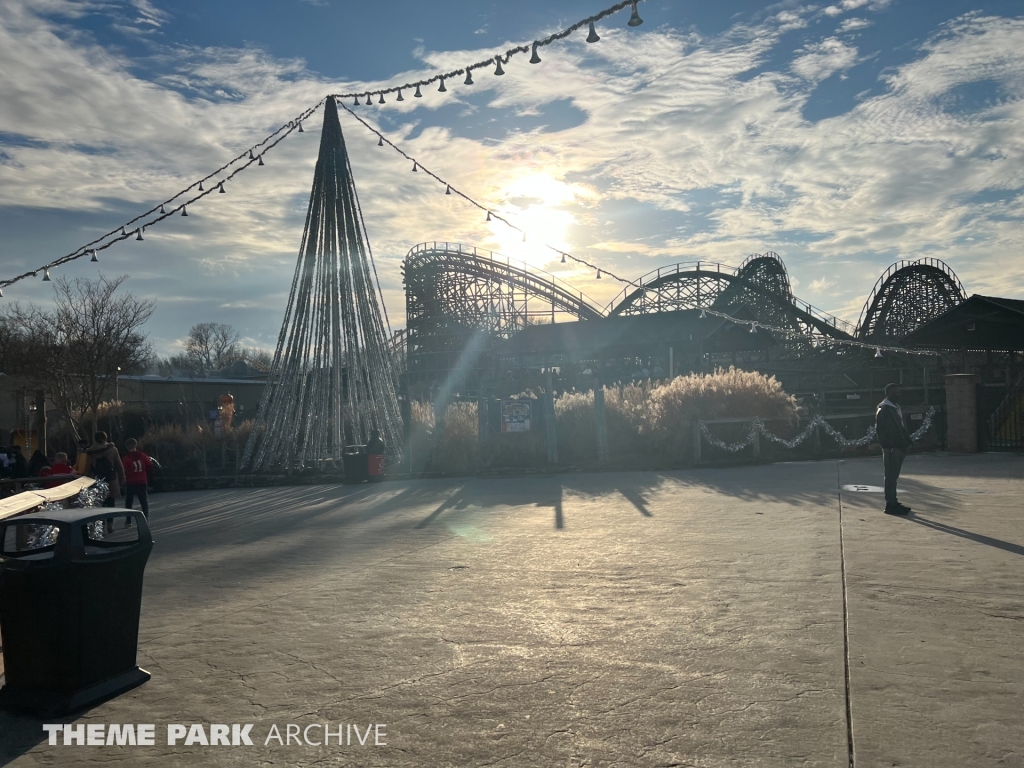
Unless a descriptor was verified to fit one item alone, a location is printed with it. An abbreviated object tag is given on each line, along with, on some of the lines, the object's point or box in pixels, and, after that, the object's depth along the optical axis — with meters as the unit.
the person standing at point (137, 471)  13.07
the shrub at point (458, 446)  18.86
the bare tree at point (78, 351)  25.20
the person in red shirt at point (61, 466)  12.19
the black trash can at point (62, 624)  4.44
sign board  19.30
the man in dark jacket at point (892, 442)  9.85
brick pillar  17.95
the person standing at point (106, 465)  12.45
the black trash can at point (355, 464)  17.70
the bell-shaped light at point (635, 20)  9.95
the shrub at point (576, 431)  19.52
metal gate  18.12
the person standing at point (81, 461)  13.59
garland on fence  17.88
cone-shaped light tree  17.66
